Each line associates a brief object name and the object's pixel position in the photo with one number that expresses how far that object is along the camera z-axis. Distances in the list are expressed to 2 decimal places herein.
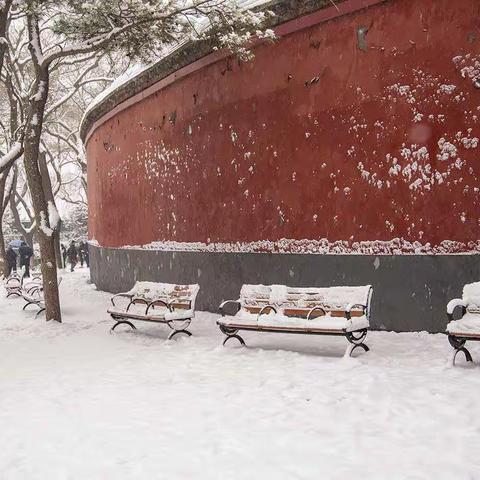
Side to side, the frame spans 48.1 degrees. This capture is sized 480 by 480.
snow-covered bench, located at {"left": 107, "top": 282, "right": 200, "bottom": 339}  8.57
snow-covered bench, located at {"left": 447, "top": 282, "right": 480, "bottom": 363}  6.26
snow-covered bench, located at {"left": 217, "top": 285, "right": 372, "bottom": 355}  7.13
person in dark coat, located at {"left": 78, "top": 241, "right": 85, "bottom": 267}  32.32
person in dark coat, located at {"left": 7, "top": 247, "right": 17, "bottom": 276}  24.95
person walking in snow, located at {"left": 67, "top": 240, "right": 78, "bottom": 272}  28.30
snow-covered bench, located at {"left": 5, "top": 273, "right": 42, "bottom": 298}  14.84
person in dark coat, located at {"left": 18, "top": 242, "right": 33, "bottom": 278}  24.86
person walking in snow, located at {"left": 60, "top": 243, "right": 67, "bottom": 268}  29.84
